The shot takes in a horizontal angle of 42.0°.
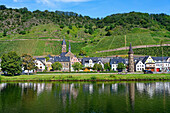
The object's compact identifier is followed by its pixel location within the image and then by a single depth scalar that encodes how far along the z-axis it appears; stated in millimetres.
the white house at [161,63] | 112938
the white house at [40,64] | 112038
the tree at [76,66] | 103988
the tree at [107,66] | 113631
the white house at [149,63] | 112500
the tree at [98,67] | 105875
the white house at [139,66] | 111000
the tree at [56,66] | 105981
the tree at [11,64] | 80438
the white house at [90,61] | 119800
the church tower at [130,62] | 97550
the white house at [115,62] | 115912
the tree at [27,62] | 89375
